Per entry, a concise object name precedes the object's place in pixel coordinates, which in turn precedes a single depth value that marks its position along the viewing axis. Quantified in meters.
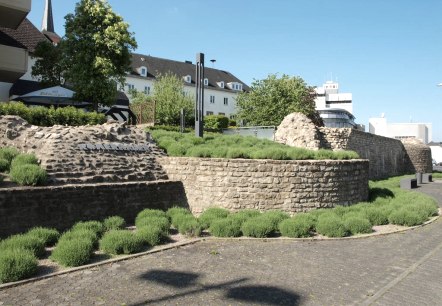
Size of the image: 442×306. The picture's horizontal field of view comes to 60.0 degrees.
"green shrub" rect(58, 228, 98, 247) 8.33
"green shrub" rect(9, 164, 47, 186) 9.73
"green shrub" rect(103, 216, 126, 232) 9.95
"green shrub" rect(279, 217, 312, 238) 10.16
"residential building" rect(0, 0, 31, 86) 20.06
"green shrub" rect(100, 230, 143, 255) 8.16
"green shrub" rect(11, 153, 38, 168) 10.58
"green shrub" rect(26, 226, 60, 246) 8.52
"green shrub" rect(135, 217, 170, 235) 10.04
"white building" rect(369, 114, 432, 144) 120.69
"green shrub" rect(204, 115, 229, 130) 38.53
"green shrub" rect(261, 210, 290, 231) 10.69
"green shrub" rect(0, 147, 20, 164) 11.20
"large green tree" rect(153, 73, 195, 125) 37.96
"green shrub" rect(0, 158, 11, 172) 10.57
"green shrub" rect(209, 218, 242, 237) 10.06
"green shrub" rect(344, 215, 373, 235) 10.73
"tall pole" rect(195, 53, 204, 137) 18.62
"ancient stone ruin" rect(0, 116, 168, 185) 11.44
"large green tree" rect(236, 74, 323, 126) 42.38
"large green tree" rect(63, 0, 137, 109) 24.00
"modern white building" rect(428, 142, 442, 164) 86.94
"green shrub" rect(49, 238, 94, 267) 7.32
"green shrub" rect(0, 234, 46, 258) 7.55
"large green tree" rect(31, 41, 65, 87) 27.34
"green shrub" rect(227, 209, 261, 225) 10.77
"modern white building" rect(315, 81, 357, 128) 98.56
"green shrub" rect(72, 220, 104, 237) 9.36
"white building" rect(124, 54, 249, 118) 57.28
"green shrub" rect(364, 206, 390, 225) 11.98
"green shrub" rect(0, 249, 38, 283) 6.41
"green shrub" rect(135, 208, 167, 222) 11.05
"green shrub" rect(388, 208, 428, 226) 11.88
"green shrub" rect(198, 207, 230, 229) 10.86
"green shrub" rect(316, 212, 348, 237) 10.33
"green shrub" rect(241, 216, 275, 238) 10.02
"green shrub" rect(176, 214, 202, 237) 9.96
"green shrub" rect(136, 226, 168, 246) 9.01
